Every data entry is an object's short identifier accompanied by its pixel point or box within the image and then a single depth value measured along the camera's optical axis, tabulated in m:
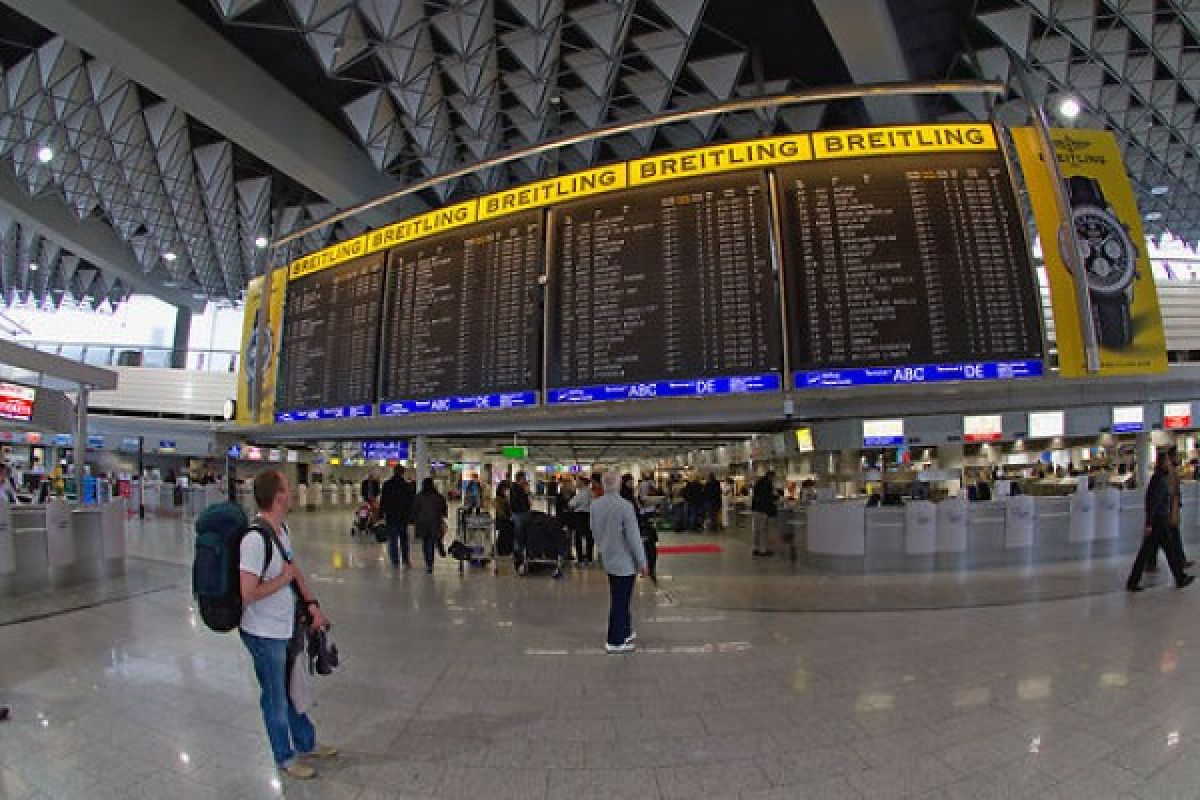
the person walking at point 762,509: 11.12
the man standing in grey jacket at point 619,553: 5.39
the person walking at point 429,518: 9.90
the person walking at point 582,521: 10.61
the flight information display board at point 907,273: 7.25
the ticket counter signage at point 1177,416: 12.06
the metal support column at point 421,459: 11.12
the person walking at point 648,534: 8.78
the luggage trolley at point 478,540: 10.41
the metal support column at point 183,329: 38.56
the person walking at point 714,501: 16.66
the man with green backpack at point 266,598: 2.98
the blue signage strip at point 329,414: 10.27
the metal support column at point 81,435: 10.07
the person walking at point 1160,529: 7.05
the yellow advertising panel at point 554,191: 8.68
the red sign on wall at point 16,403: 11.02
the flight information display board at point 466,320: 8.83
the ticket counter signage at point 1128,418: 11.12
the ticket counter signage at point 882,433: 9.15
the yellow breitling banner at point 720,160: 7.88
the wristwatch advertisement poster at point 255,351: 11.74
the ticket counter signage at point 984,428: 9.41
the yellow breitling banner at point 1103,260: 6.91
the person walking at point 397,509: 10.39
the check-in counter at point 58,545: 8.22
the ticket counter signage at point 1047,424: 10.27
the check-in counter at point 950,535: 9.09
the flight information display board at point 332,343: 10.41
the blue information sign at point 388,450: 14.61
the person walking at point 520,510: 9.91
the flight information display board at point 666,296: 7.69
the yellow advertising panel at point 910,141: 7.84
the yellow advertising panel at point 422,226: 9.76
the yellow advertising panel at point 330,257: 10.96
